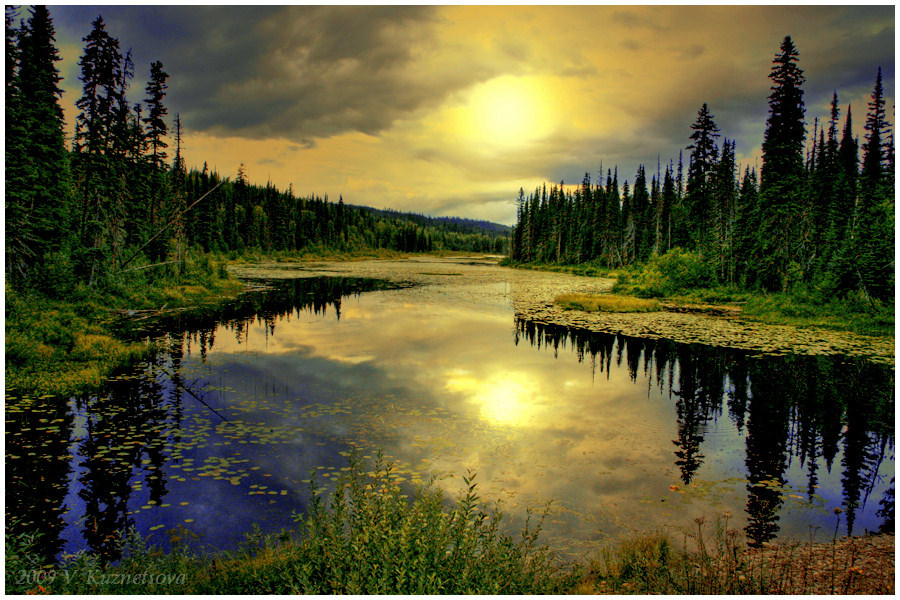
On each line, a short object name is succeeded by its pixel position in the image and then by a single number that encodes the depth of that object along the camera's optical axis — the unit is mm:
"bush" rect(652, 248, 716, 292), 37875
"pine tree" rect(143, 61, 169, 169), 36750
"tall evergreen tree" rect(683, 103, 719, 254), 42375
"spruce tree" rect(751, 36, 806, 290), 31344
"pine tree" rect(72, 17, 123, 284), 26031
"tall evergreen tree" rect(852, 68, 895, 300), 21980
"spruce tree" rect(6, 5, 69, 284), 23012
